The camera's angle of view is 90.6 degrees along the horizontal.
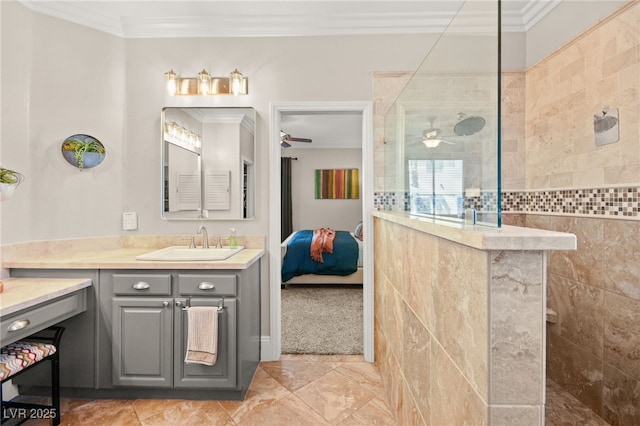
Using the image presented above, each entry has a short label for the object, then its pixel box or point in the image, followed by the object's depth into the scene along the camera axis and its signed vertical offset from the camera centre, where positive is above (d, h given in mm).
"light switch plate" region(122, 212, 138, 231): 2521 -101
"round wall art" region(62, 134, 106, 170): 2285 +424
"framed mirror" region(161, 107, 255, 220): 2518 +359
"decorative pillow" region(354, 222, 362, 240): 5157 -401
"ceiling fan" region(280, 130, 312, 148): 5541 +1219
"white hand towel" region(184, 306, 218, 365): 1870 -763
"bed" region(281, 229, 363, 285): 4402 -795
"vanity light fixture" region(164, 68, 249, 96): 2482 +965
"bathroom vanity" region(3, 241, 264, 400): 1933 -707
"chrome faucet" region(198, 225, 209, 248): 2422 -219
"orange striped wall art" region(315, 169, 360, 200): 7074 +573
